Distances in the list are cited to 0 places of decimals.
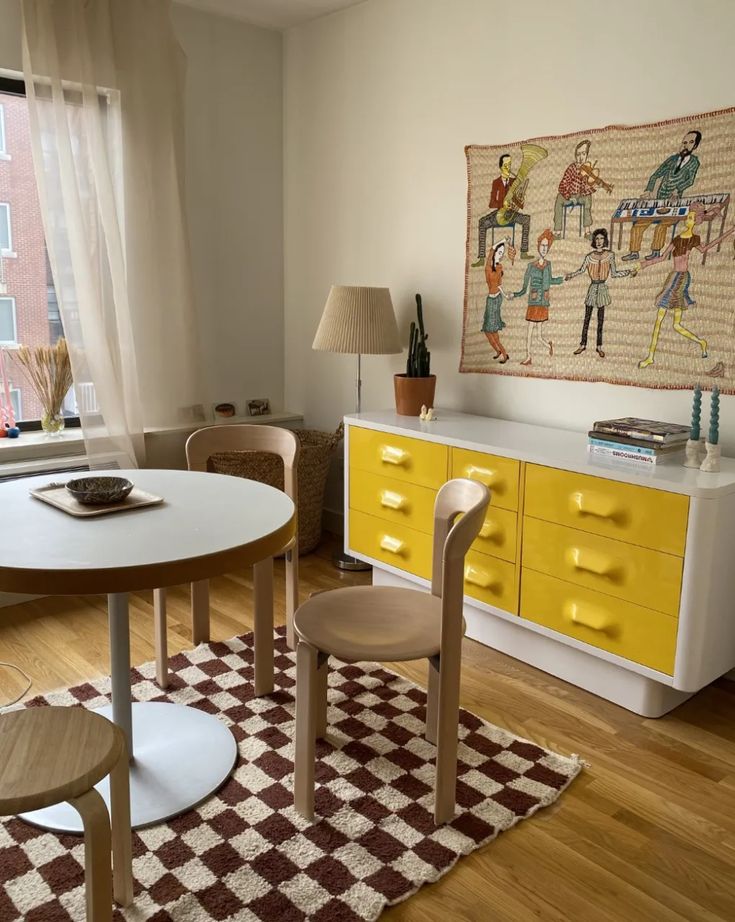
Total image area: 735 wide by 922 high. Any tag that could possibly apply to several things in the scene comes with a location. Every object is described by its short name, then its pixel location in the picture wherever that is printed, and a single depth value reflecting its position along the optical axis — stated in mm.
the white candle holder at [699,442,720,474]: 2340
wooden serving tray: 1964
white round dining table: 1611
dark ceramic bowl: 2016
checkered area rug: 1699
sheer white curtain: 3227
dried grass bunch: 3406
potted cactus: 3283
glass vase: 3482
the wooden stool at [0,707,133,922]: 1327
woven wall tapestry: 2551
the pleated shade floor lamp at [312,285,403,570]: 3363
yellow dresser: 2266
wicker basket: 3646
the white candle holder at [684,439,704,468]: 2402
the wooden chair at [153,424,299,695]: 2535
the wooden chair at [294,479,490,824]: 1836
